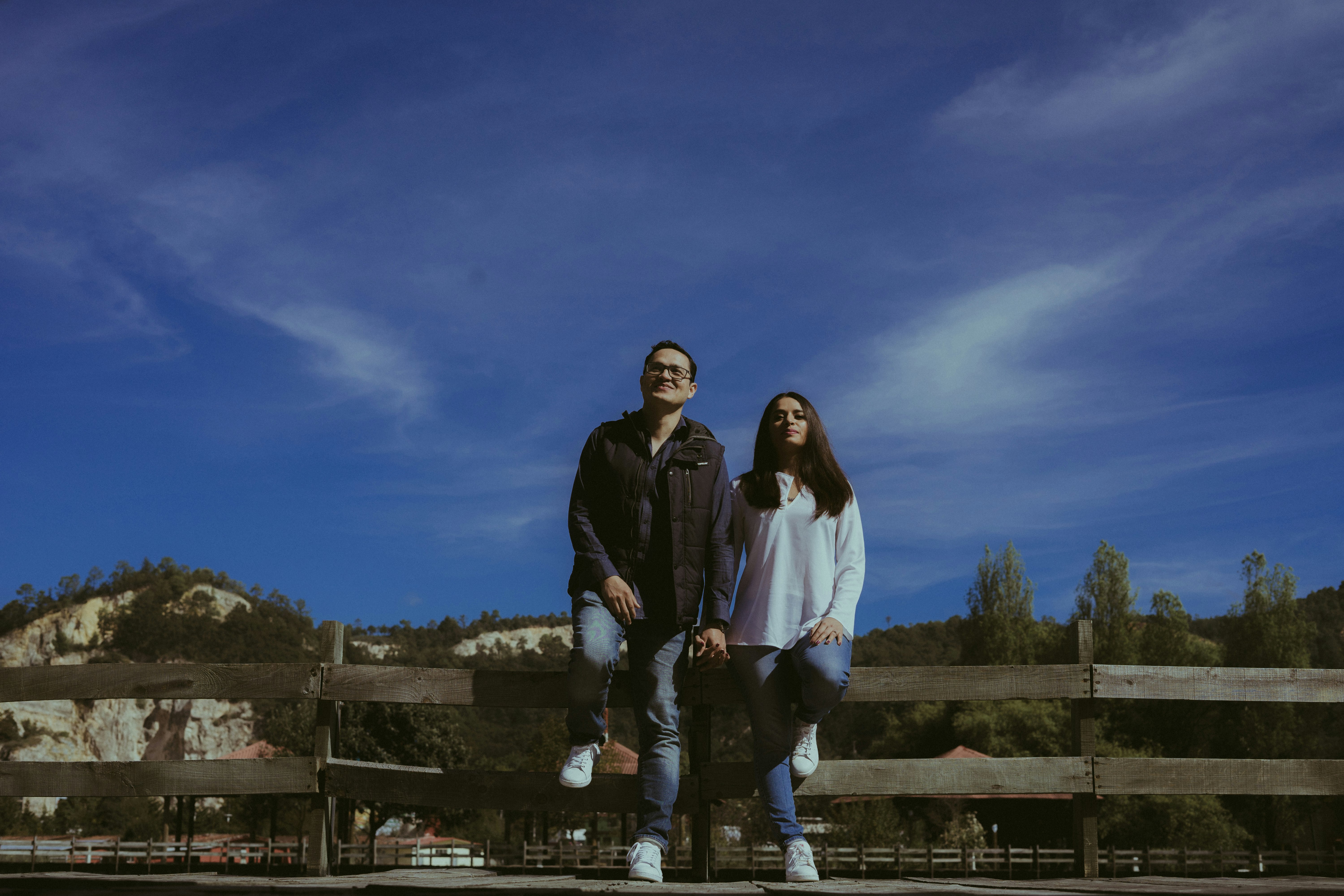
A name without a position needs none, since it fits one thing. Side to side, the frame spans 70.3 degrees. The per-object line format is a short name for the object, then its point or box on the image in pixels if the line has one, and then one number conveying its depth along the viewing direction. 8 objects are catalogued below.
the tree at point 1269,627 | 39.09
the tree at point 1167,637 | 42.00
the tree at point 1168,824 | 32.59
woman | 3.73
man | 3.72
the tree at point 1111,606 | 44.28
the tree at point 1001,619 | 48.78
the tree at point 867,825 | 29.22
